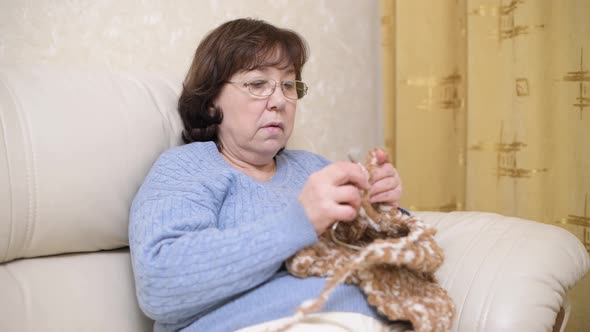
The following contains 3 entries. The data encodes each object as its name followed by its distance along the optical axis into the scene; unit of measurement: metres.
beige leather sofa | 0.87
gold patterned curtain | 1.41
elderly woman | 0.79
